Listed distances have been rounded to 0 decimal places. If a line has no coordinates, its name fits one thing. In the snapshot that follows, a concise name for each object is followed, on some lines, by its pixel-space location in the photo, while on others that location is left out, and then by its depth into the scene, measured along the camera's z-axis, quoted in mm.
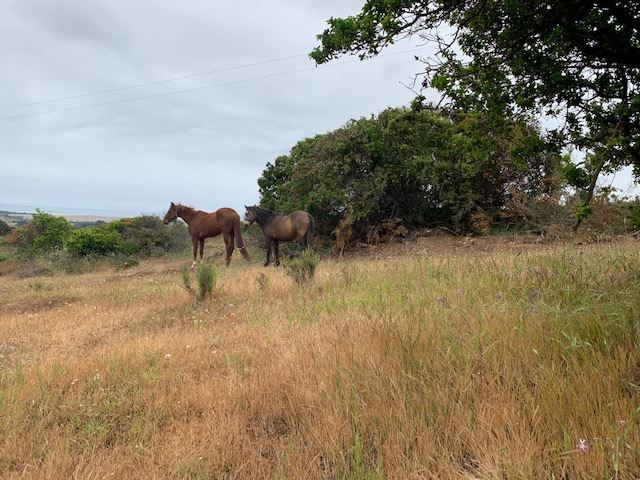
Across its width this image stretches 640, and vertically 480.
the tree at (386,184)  14594
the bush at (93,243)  21656
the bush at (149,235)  22791
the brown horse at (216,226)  14336
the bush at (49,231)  25141
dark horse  13219
